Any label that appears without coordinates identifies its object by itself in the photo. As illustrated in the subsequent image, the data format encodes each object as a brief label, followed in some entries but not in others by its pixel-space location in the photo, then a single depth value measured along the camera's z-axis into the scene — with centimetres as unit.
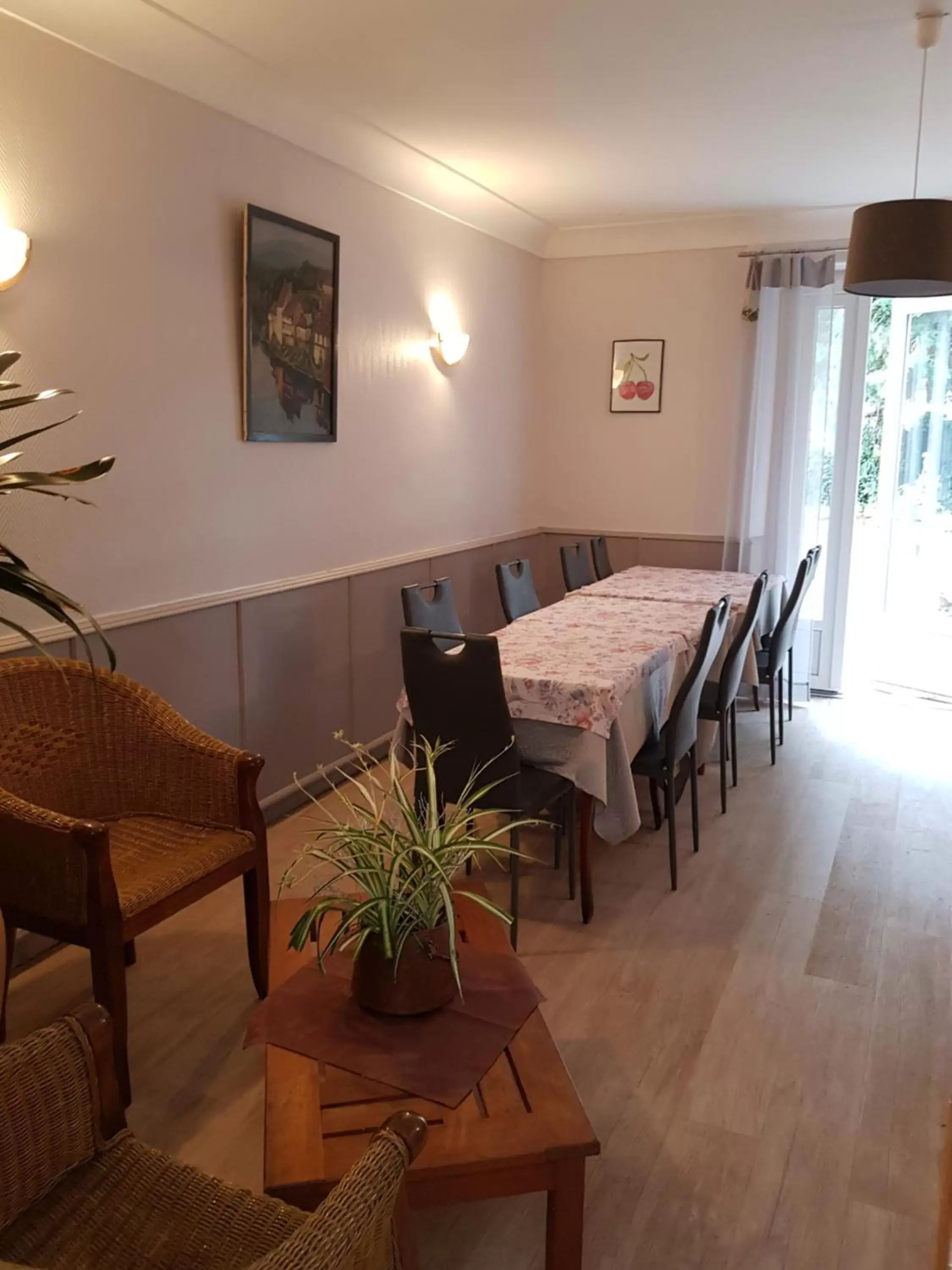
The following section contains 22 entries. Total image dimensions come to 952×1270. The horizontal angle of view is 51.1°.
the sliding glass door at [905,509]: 544
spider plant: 167
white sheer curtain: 521
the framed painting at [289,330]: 342
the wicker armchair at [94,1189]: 123
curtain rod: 518
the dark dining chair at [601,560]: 556
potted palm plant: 171
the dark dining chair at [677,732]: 315
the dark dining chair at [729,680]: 374
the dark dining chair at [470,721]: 268
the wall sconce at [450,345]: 472
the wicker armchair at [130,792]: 221
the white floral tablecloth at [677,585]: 450
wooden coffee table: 144
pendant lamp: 299
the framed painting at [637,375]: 570
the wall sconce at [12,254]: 247
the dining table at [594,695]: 288
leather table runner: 159
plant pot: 169
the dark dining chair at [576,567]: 512
